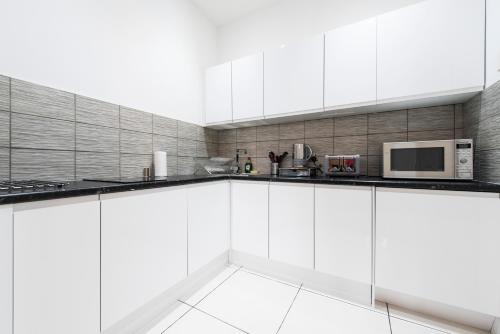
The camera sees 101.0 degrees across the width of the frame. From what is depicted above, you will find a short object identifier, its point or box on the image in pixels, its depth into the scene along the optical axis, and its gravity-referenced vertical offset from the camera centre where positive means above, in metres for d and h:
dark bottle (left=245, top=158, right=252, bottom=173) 2.45 -0.02
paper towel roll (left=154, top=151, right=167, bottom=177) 1.79 +0.02
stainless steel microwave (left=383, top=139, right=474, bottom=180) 1.33 +0.04
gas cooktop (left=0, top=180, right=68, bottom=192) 0.82 -0.09
